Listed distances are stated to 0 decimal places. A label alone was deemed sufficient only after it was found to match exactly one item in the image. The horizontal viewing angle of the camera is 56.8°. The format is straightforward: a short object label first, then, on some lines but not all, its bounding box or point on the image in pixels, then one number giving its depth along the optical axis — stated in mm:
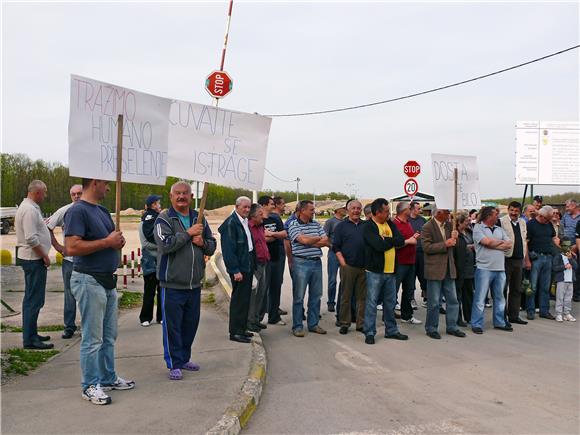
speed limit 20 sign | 18188
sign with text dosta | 8711
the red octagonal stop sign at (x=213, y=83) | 12852
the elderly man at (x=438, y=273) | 8203
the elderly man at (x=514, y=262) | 9383
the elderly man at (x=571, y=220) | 11336
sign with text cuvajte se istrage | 6000
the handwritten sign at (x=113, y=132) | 4964
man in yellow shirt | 7828
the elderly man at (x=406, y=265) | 9414
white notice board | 24344
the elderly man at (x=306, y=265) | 8195
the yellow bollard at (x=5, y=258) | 17656
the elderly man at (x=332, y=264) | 10586
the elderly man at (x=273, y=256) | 8798
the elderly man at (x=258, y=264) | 7762
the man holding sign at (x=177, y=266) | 5453
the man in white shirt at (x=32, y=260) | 6531
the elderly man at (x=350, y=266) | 8430
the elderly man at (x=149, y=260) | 8227
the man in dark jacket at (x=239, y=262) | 7000
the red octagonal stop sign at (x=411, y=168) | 18422
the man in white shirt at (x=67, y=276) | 7301
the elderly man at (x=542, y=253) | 10031
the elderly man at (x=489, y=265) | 8656
